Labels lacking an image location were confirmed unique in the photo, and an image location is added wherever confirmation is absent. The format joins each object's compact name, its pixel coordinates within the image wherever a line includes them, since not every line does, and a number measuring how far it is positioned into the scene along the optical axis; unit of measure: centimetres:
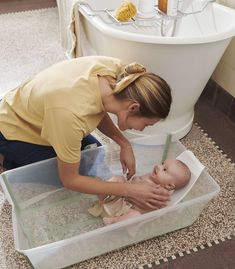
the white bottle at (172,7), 166
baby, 134
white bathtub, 142
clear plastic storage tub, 117
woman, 104
